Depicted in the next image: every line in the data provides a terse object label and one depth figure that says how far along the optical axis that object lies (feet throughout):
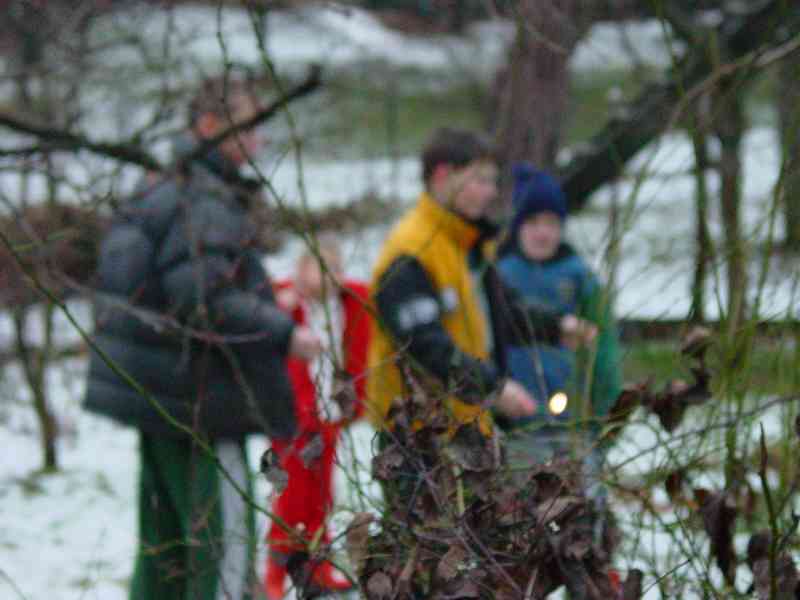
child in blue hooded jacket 28.31
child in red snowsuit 30.16
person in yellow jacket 25.79
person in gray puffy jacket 25.44
